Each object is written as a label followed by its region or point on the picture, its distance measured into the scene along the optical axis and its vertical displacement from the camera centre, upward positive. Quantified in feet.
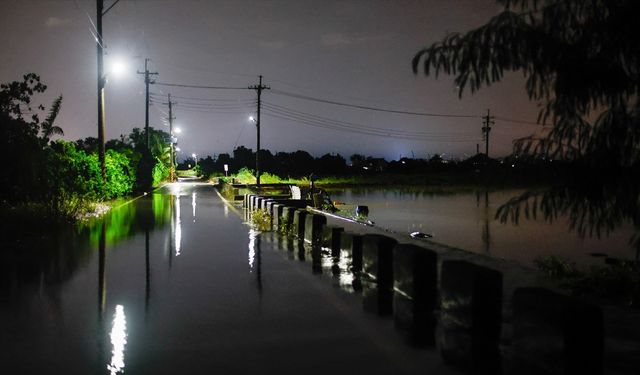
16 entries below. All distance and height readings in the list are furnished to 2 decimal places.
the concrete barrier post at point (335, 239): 42.80 -5.20
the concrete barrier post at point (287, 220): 58.49 -5.32
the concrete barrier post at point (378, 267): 28.81 -5.34
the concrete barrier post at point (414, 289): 23.90 -5.49
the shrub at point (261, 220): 63.00 -5.84
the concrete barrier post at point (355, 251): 36.78 -5.23
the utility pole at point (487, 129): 303.48 +19.28
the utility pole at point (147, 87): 207.92 +26.49
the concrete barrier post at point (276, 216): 62.11 -5.24
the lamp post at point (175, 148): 271.08 +10.16
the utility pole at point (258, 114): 185.16 +15.68
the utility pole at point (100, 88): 97.25 +12.24
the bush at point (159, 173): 177.97 -2.98
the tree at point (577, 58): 14.83 +2.69
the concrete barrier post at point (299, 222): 53.57 -5.03
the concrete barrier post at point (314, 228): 49.15 -5.12
